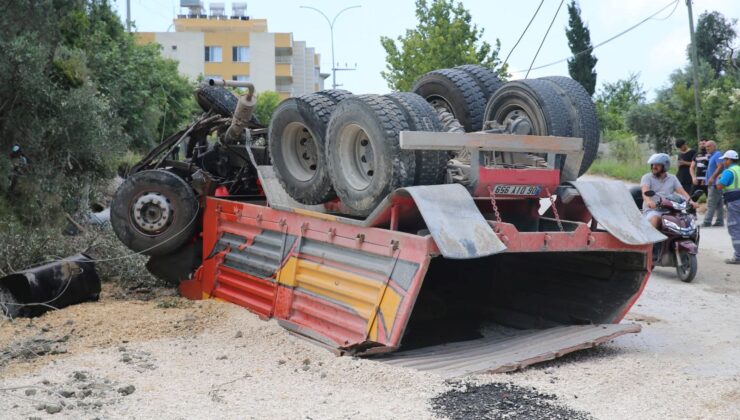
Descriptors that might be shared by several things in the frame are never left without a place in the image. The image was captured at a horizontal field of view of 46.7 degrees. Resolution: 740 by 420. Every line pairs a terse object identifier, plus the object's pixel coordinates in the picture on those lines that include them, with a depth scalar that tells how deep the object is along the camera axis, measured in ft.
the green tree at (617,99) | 173.47
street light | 164.75
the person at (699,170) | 53.42
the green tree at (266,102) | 173.78
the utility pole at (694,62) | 78.35
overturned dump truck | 19.27
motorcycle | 33.30
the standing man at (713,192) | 49.26
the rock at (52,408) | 15.76
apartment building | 235.20
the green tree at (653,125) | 112.16
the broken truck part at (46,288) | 25.38
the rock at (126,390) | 16.97
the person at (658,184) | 34.83
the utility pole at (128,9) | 101.98
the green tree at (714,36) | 157.38
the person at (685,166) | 55.62
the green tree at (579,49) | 172.55
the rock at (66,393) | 16.76
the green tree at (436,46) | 83.10
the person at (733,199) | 38.27
